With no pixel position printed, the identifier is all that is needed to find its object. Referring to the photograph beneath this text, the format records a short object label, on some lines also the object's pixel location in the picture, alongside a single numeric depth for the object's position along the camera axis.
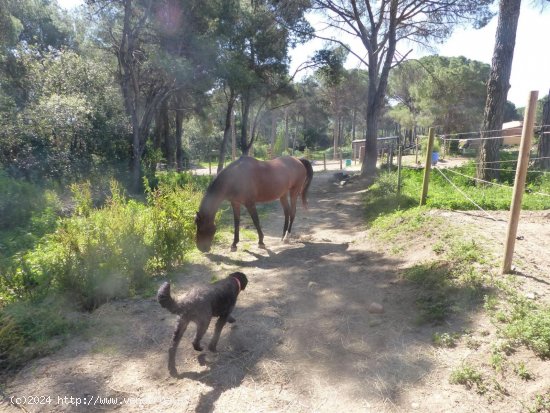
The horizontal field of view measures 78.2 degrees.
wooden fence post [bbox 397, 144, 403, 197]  9.23
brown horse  5.75
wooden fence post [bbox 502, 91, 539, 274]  3.82
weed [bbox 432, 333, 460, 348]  3.12
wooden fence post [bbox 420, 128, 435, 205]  7.15
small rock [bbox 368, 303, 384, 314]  3.94
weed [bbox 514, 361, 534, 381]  2.58
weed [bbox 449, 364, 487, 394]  2.62
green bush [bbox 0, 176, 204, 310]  4.21
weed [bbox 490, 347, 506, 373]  2.68
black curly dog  2.95
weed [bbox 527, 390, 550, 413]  2.31
